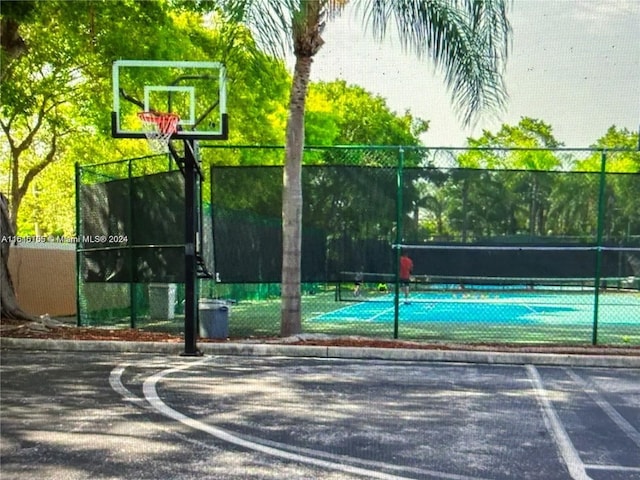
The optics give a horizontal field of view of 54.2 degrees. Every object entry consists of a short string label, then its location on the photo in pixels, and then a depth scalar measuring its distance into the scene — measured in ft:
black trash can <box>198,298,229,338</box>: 34.17
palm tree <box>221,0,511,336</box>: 32.14
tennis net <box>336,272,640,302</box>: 34.01
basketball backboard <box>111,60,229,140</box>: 30.09
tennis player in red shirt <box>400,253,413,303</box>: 34.24
